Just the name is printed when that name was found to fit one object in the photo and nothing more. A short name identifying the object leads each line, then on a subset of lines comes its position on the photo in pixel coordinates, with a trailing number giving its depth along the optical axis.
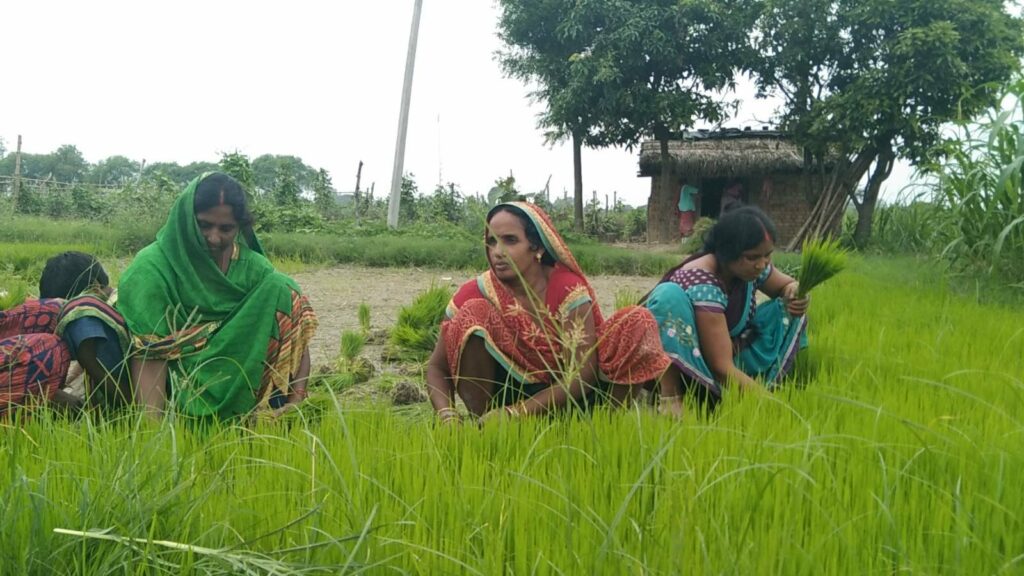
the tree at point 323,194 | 20.98
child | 2.55
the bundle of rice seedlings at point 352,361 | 3.81
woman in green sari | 2.78
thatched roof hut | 17.73
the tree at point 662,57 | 15.59
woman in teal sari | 3.02
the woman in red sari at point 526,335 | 2.77
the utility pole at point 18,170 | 17.86
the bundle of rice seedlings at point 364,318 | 4.70
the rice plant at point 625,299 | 4.63
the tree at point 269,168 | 50.16
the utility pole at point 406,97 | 15.05
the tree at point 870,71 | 13.69
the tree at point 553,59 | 16.45
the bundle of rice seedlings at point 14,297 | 3.24
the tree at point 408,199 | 21.83
